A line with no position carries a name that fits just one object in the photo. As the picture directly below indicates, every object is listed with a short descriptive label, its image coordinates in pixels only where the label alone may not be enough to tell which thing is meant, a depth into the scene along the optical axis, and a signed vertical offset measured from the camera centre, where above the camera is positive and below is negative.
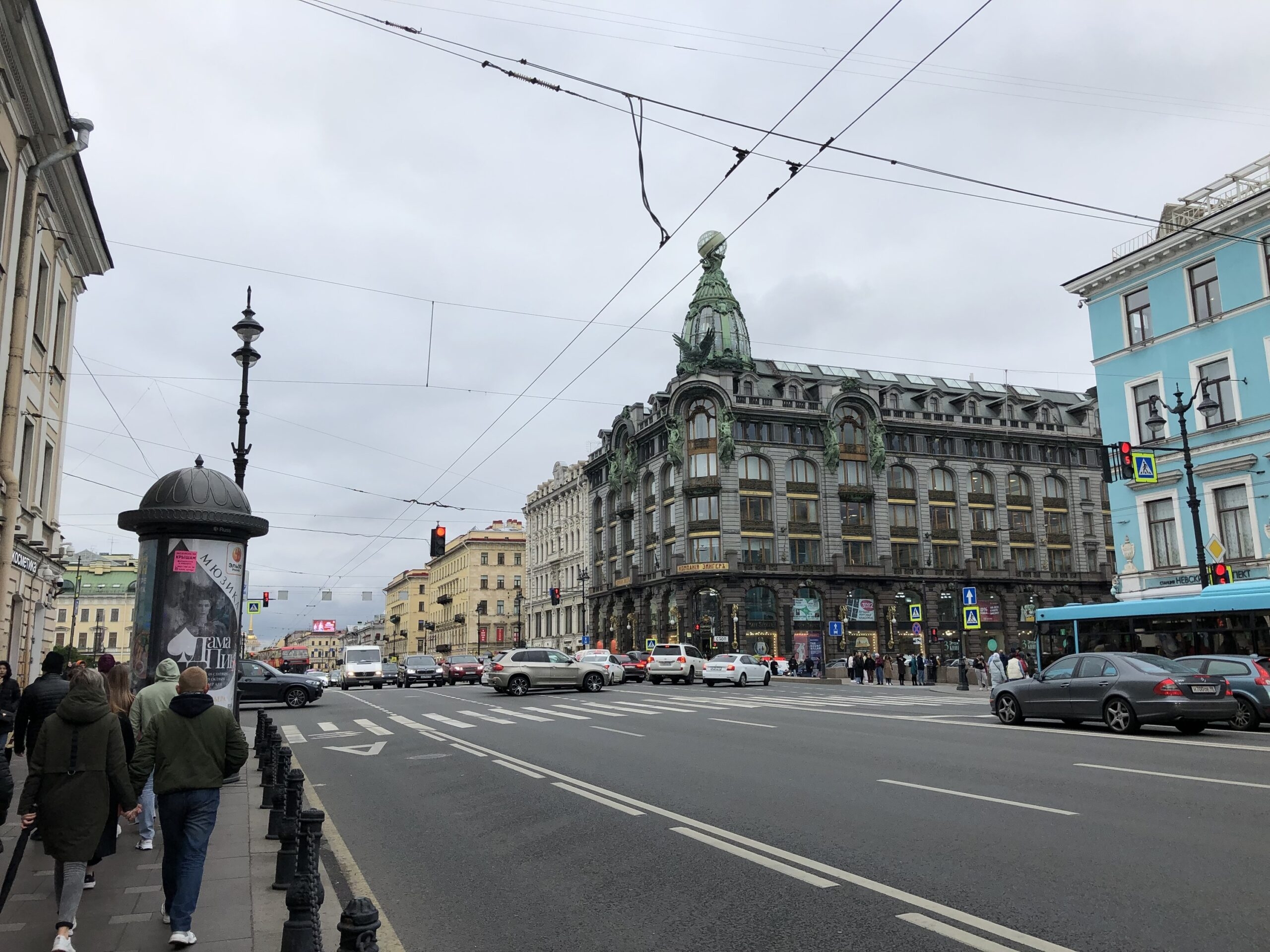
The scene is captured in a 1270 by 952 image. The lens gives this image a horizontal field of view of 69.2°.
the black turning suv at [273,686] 28.66 -1.05
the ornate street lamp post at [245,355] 16.25 +5.27
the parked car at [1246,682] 17.11 -0.86
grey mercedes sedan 15.15 -0.98
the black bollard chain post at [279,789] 8.64 -1.32
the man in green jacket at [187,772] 5.66 -0.75
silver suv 32.22 -0.87
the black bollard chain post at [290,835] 6.84 -1.40
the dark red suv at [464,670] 47.03 -1.05
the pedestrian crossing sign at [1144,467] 28.50 +5.25
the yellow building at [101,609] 96.25 +4.84
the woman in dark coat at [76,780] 5.72 -0.78
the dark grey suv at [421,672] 45.91 -1.08
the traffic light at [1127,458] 26.33 +5.19
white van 45.09 -0.82
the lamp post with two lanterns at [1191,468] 25.75 +4.73
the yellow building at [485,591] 106.06 +6.79
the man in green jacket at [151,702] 8.35 -0.42
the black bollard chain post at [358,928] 3.97 -1.18
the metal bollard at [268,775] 10.27 -1.37
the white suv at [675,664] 42.34 -0.87
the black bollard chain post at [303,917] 4.59 -1.33
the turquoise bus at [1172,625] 21.06 +0.28
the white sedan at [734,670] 38.81 -1.11
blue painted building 30.62 +9.46
